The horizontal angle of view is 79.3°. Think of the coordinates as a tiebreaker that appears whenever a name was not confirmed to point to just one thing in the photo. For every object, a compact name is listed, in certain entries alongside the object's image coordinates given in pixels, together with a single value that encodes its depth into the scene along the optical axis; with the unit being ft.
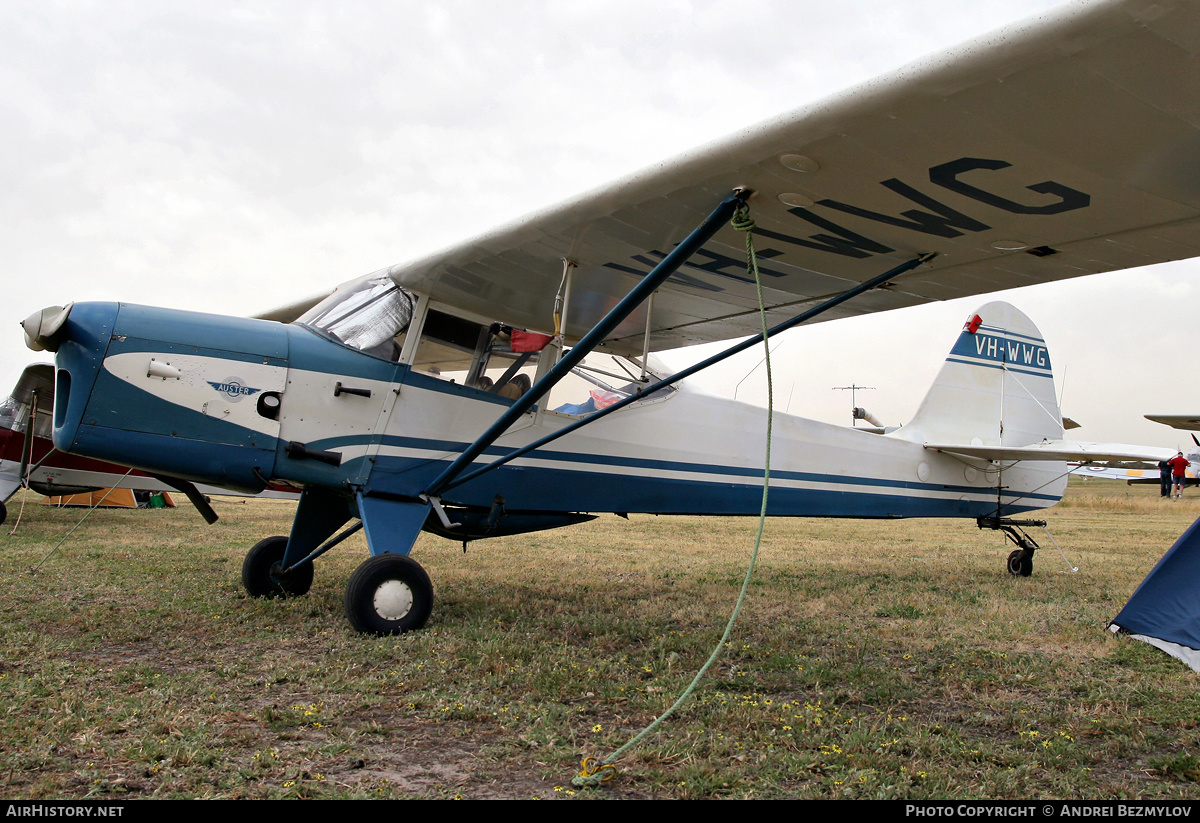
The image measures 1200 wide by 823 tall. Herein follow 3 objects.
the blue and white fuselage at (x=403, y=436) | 12.99
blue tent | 12.47
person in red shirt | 86.89
